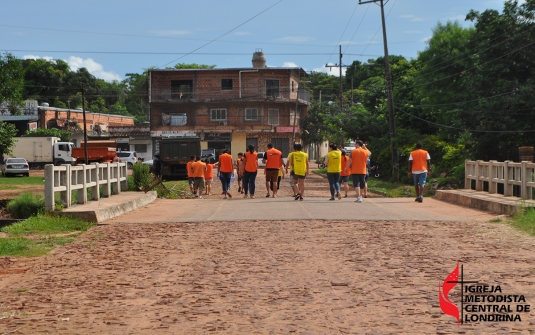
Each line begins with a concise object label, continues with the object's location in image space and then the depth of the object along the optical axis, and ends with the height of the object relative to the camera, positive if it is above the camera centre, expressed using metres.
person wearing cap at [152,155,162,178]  41.40 -0.52
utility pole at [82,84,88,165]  46.74 +0.67
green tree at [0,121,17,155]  42.14 +1.18
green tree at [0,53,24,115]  36.22 +3.86
